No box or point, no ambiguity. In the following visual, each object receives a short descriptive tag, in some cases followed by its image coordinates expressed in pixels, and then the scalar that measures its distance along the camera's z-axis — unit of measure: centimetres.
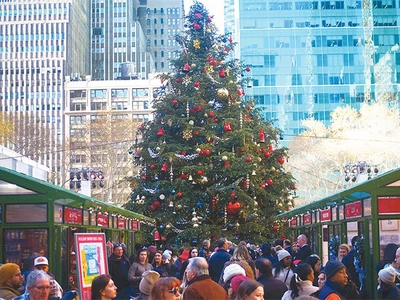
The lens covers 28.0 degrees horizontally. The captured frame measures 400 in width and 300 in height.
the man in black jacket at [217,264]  1220
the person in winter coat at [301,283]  832
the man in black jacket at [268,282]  906
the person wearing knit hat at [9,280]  848
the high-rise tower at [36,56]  13925
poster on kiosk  925
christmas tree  3012
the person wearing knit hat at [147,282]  746
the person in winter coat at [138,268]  1279
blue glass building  9362
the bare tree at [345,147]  6016
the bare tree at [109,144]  7594
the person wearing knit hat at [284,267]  1140
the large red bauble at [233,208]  2966
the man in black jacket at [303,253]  1355
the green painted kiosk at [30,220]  1438
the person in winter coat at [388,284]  847
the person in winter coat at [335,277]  765
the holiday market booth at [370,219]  1425
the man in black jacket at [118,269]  1385
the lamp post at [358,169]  3786
